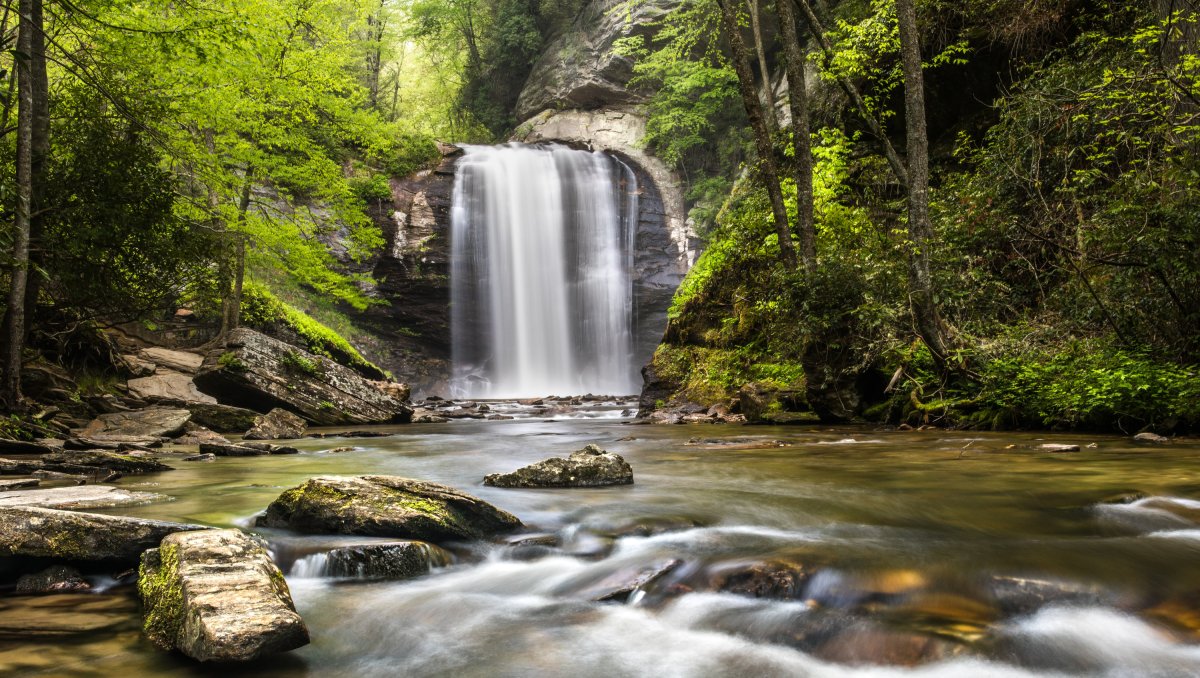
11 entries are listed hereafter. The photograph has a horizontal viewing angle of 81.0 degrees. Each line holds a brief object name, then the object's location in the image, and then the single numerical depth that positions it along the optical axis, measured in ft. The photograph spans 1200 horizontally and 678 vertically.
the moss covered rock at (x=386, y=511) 14.08
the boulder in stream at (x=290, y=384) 38.93
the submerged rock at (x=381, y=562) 12.82
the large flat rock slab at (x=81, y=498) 13.66
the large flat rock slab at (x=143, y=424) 30.76
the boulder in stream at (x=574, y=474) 20.58
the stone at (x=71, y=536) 11.13
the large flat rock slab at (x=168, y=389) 38.96
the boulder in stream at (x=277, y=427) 35.68
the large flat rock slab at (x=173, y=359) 45.09
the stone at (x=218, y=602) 8.68
